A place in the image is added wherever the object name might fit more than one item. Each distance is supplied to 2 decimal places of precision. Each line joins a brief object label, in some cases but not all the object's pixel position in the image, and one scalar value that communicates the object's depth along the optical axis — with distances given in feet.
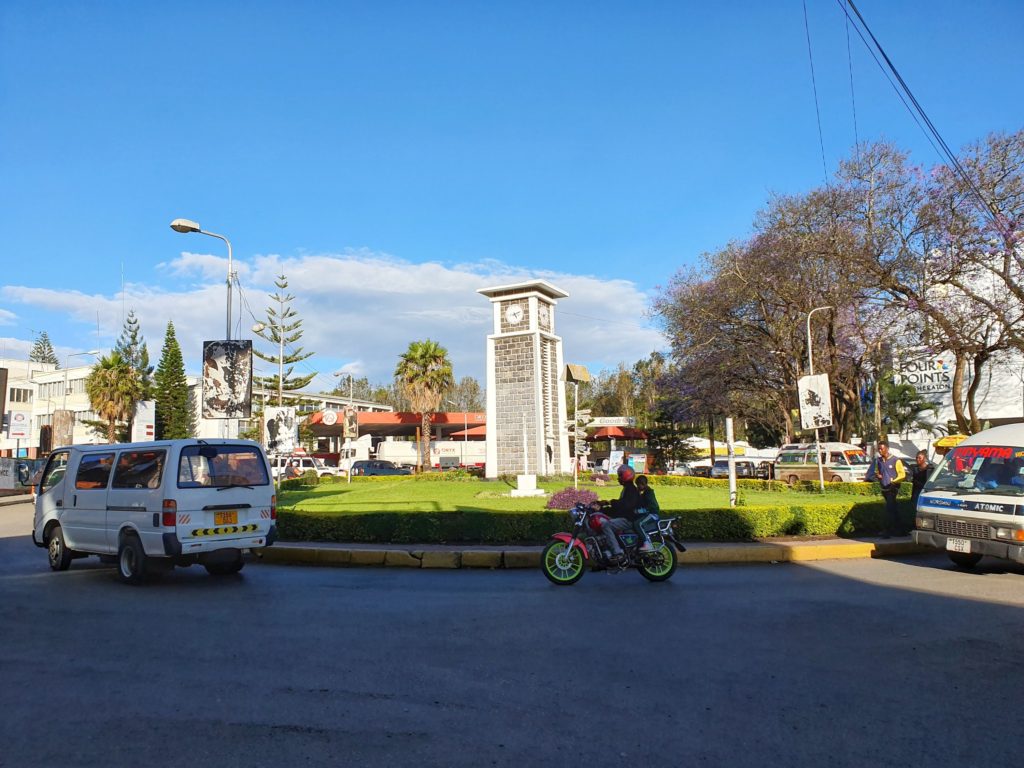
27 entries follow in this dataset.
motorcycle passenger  31.81
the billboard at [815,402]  76.89
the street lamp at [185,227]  54.75
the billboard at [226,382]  55.31
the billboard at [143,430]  82.99
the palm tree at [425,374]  163.12
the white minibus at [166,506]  31.58
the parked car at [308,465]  137.84
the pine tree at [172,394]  209.97
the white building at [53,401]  229.66
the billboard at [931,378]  167.12
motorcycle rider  31.63
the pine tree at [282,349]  196.65
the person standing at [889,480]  44.86
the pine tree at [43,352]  362.74
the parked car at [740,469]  135.54
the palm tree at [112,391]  177.27
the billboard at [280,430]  65.57
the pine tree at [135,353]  226.38
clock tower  116.88
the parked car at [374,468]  134.01
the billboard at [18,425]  113.80
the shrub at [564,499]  49.06
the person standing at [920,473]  44.57
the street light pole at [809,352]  104.73
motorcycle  31.32
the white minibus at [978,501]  32.71
